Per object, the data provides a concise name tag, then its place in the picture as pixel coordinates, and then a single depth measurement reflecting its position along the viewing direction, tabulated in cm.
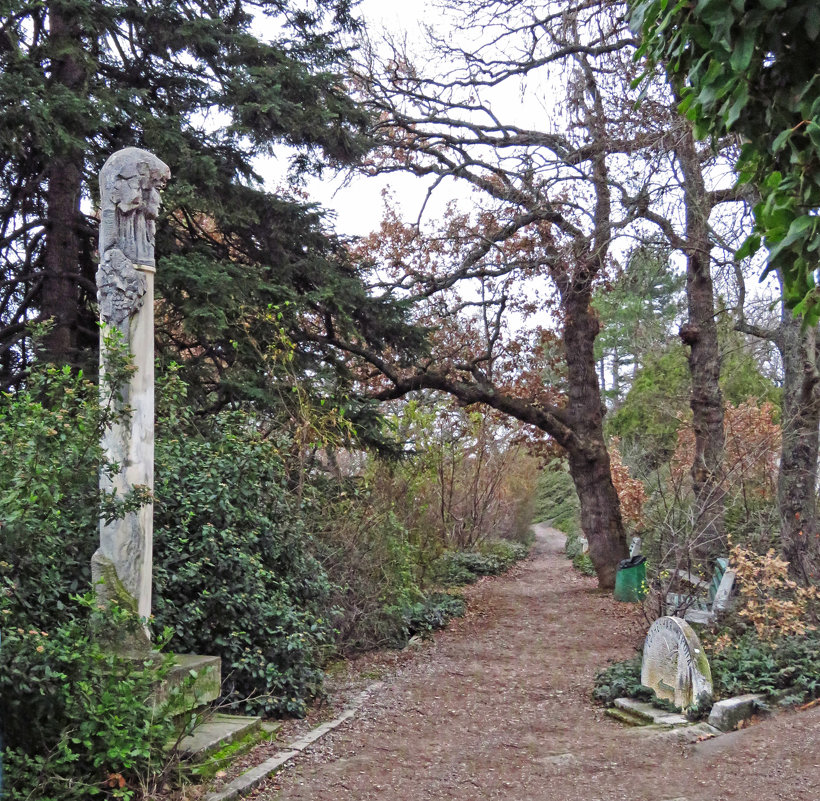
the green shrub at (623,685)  751
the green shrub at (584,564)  2045
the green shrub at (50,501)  462
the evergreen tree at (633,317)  1366
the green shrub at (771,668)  697
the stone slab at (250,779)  504
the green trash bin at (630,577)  1446
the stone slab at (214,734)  539
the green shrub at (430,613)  1141
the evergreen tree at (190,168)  875
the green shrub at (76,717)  418
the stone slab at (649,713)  685
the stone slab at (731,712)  663
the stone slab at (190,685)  492
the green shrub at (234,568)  662
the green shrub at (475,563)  1624
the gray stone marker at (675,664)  704
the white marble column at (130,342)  530
